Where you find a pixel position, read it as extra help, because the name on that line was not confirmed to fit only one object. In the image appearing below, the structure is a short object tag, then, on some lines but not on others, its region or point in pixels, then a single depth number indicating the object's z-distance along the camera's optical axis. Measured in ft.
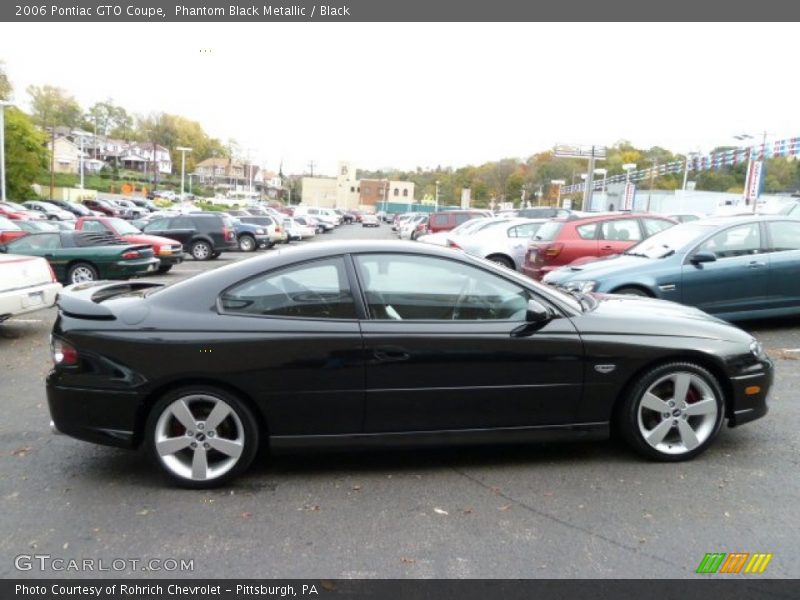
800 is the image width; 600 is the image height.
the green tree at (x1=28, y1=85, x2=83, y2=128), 327.12
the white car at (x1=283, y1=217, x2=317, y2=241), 109.09
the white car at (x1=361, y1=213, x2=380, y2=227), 191.31
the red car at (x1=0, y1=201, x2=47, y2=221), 89.53
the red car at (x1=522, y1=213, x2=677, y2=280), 34.50
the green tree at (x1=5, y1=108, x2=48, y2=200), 164.86
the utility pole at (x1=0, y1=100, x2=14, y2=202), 133.61
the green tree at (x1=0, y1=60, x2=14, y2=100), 184.24
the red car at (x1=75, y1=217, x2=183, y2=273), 51.13
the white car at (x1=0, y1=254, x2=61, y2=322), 24.86
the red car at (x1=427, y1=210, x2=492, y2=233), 78.84
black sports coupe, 12.16
